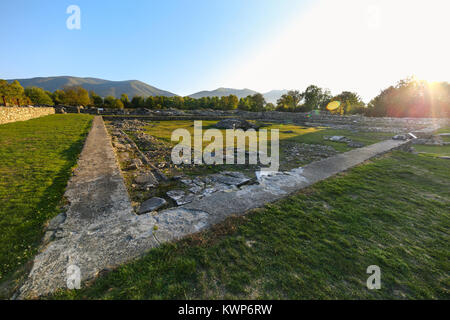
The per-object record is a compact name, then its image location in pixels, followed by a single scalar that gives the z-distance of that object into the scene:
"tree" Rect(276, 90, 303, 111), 50.86
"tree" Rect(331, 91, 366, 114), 49.31
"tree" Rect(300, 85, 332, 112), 52.94
